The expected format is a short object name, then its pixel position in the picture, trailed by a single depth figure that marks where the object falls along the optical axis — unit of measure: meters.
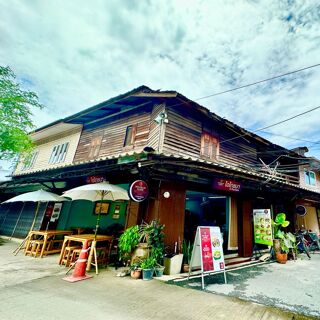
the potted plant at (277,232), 8.39
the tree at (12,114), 11.05
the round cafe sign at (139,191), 5.66
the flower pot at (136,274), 5.35
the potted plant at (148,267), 5.32
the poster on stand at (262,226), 8.20
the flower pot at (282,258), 8.05
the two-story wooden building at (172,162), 6.47
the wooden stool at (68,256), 6.48
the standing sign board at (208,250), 5.27
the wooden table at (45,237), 7.73
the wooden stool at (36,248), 7.68
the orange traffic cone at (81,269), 5.16
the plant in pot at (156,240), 5.59
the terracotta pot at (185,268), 6.13
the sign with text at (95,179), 7.75
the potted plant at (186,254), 6.44
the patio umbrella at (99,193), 6.25
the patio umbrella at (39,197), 8.14
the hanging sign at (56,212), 10.86
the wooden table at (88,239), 5.97
